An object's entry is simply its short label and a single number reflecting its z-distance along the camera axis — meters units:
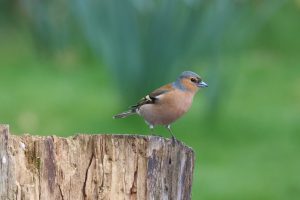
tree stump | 9.30
